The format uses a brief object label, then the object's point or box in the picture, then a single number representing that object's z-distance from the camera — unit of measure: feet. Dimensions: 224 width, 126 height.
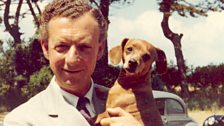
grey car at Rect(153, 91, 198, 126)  9.96
